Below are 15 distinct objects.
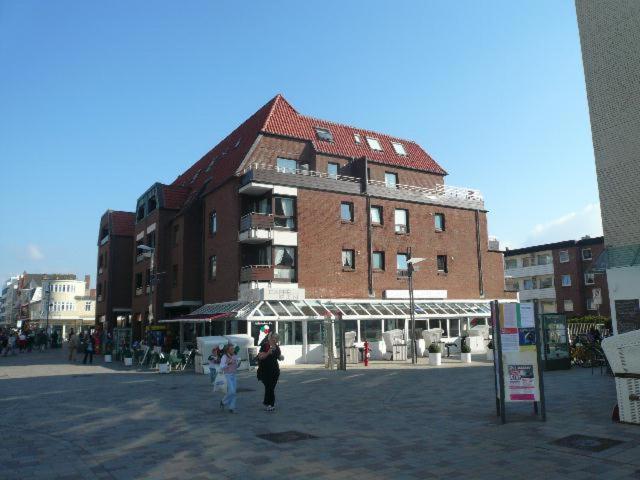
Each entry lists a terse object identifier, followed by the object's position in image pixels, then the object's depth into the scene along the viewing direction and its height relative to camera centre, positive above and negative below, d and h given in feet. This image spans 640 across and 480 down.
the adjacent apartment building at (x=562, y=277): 185.88 +15.41
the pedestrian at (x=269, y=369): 42.11 -3.45
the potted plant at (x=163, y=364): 78.79 -5.59
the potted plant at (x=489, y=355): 86.43 -5.39
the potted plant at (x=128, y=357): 95.14 -5.44
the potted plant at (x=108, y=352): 108.27 -5.23
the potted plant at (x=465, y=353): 86.74 -5.01
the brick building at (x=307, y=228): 101.50 +19.76
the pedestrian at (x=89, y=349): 101.58 -4.19
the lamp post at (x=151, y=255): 106.63 +15.15
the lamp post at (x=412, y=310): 84.69 +1.93
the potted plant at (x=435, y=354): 81.66 -4.77
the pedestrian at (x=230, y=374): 41.78 -3.87
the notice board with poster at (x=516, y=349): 35.91 -1.85
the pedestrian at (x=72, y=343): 109.03 -3.31
